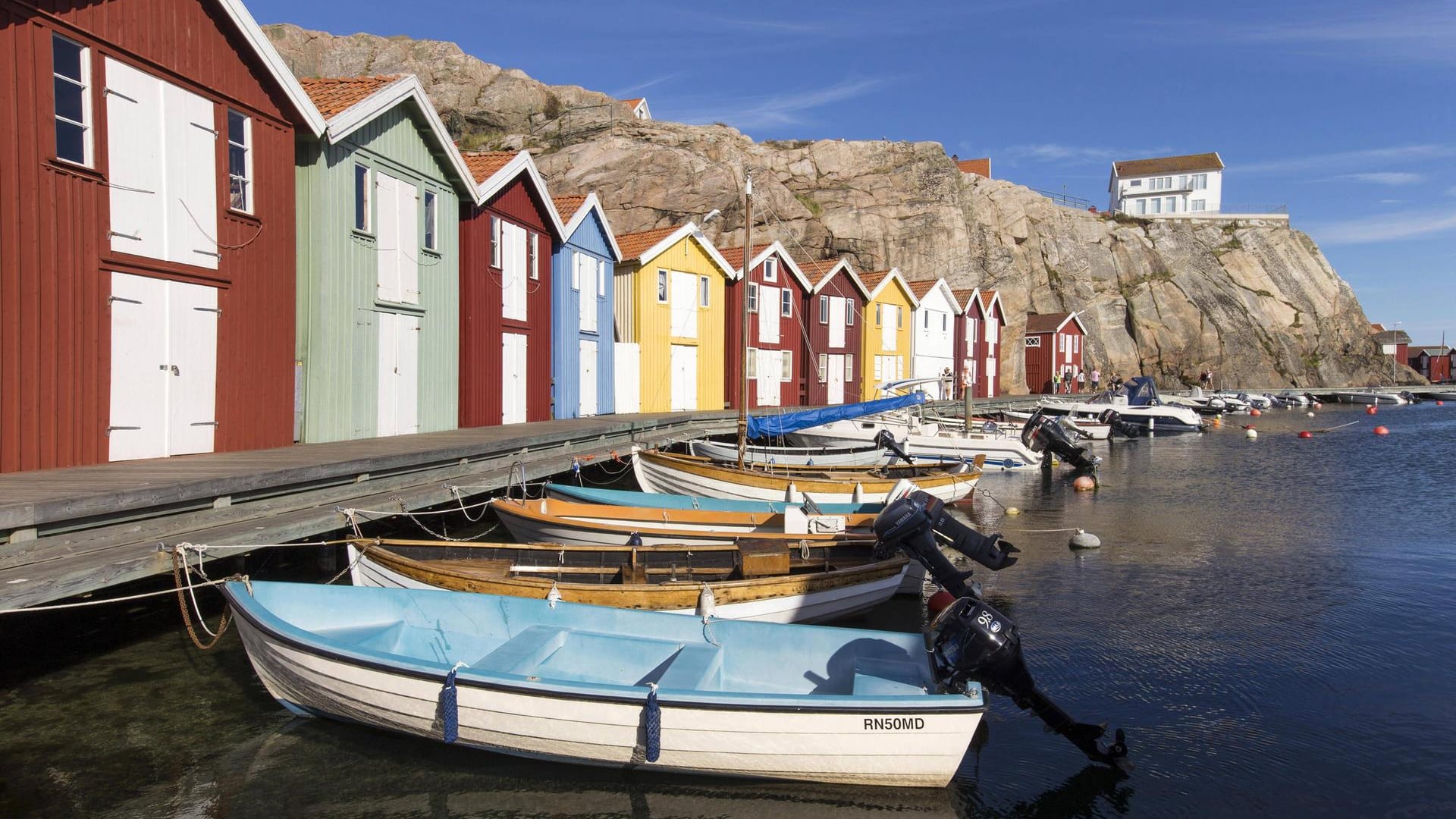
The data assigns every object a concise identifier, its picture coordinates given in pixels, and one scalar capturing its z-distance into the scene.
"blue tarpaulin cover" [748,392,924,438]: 25.48
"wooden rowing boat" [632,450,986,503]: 19.25
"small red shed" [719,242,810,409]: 39.22
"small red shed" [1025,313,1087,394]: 71.25
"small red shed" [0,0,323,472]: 11.87
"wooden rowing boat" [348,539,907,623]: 10.05
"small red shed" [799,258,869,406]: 43.41
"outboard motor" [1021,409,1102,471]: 31.00
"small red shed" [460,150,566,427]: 23.47
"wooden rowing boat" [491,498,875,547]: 13.65
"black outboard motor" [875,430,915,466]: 24.34
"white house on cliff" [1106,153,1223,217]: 114.00
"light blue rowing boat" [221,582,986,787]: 7.19
